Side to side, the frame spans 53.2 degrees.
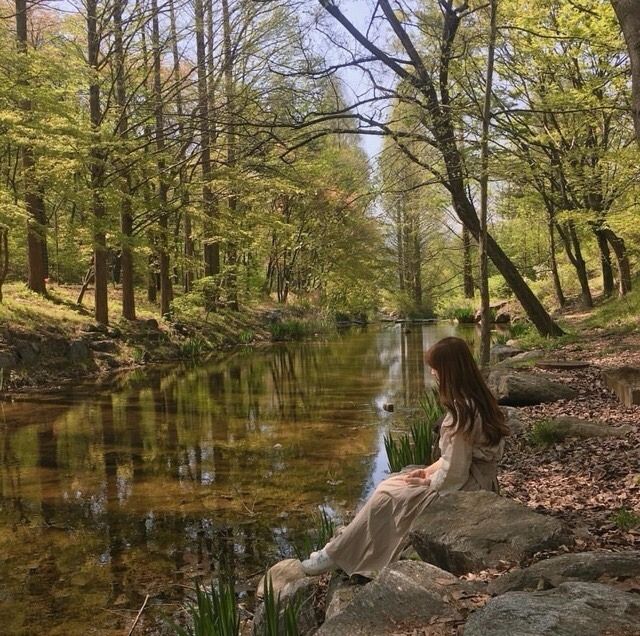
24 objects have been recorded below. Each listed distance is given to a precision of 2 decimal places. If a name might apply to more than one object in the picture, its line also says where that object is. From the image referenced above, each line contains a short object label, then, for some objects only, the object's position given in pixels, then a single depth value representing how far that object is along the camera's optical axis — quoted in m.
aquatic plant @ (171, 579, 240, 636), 2.66
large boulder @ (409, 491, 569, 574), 2.81
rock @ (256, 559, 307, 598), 3.62
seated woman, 3.26
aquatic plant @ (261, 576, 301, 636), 2.73
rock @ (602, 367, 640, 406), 6.26
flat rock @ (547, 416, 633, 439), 5.38
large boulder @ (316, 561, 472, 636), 2.29
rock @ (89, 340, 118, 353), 14.92
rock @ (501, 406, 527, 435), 6.14
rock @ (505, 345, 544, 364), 10.46
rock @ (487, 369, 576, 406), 7.25
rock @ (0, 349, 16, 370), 12.18
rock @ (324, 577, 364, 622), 2.88
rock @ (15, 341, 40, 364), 12.70
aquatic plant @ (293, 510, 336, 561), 4.02
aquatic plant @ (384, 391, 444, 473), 5.43
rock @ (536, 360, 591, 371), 8.77
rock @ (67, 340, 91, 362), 13.94
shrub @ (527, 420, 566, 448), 5.54
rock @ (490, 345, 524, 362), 12.03
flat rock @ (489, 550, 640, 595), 2.28
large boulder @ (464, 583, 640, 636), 1.76
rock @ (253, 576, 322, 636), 3.10
